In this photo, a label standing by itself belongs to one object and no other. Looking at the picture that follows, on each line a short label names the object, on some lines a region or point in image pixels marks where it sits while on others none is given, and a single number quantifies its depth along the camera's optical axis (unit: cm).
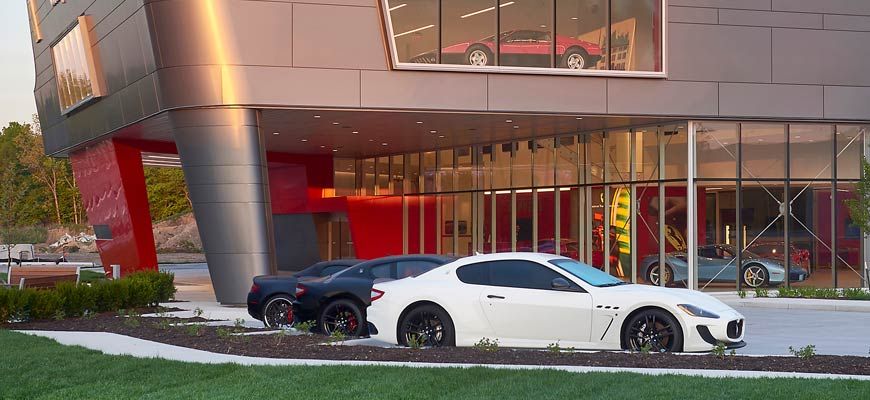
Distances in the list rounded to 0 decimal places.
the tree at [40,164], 9631
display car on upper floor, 2670
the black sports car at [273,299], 1917
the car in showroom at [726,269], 2898
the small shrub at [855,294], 2541
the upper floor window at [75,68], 3300
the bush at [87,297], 1989
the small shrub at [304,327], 1620
